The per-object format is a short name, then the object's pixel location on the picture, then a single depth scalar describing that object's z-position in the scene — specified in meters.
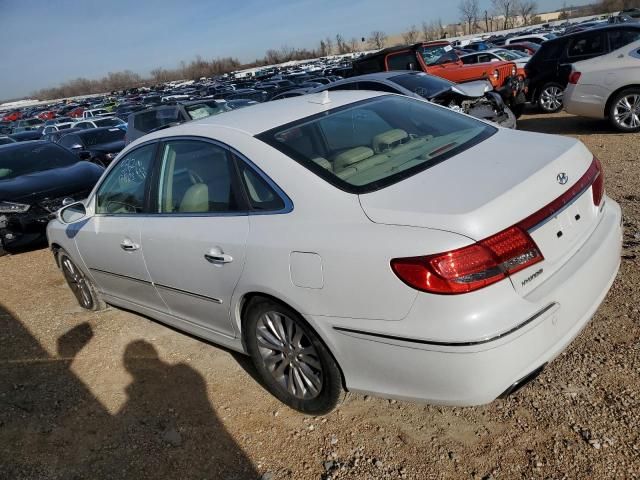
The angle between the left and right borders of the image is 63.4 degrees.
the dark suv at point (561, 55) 9.34
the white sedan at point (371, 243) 2.03
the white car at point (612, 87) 7.51
